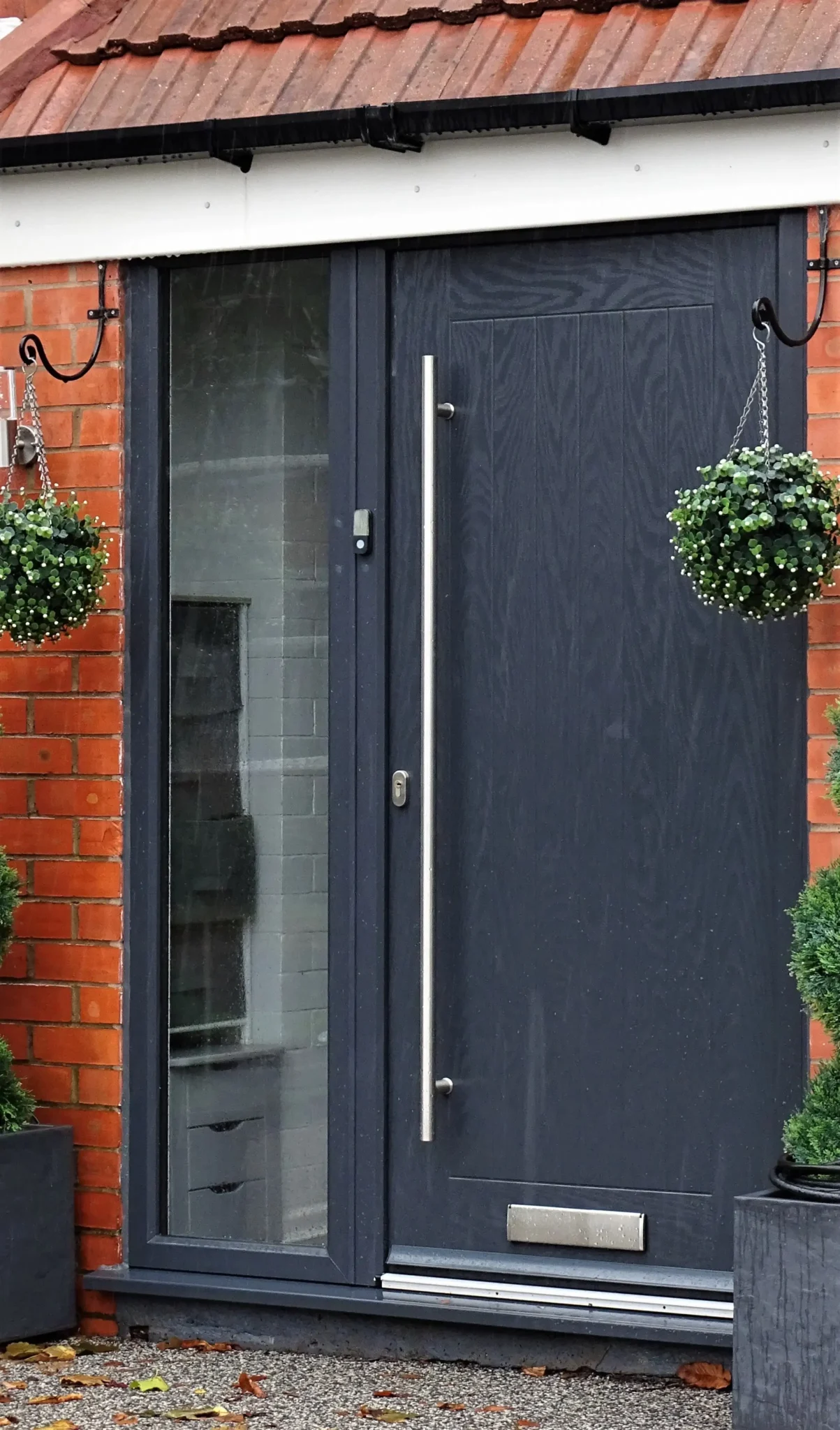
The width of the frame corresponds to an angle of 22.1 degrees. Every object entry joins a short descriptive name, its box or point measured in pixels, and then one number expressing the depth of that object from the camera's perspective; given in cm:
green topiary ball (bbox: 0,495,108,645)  530
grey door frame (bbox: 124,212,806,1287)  539
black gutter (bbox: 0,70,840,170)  478
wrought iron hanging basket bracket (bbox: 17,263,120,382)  562
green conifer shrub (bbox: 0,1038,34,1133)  541
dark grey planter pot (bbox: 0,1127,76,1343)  539
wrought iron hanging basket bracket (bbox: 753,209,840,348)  476
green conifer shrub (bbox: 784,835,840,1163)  443
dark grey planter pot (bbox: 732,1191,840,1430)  422
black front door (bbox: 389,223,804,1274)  507
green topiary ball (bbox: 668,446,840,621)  457
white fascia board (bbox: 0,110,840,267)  495
